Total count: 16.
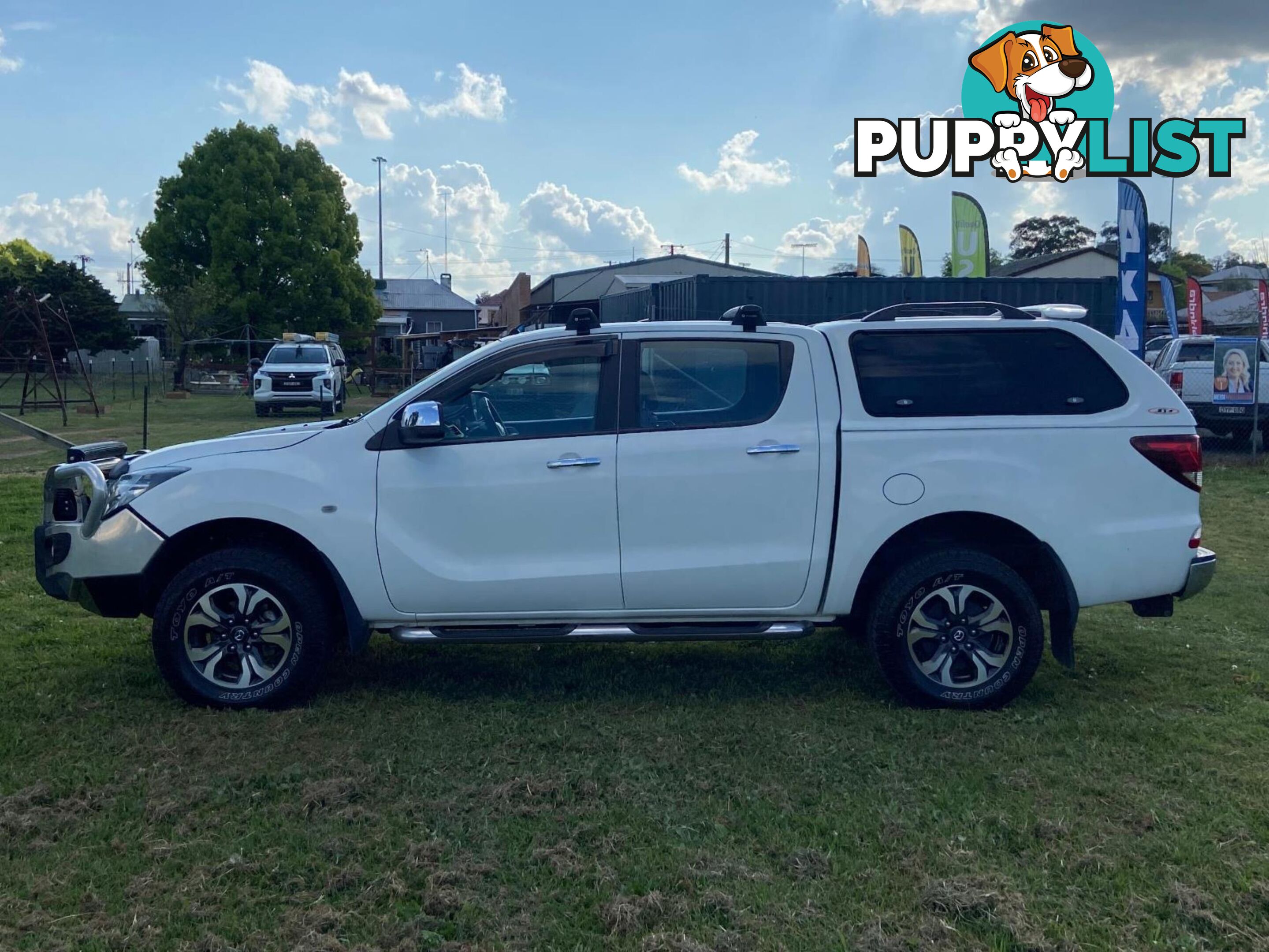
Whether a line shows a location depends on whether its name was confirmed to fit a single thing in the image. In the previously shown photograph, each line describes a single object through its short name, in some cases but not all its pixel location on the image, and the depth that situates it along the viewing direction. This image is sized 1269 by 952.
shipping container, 20.61
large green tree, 45.38
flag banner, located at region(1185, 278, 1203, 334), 25.52
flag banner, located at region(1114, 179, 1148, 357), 15.69
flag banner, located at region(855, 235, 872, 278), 37.31
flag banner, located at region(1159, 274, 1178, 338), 26.97
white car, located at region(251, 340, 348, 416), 27.53
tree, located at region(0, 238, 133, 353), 49.81
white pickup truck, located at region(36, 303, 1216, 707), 5.36
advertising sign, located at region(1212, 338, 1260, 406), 16.53
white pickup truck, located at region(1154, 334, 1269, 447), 16.61
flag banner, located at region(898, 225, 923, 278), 32.66
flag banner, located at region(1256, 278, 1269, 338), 17.84
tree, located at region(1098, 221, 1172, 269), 74.44
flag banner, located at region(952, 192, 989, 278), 25.69
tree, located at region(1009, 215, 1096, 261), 79.06
